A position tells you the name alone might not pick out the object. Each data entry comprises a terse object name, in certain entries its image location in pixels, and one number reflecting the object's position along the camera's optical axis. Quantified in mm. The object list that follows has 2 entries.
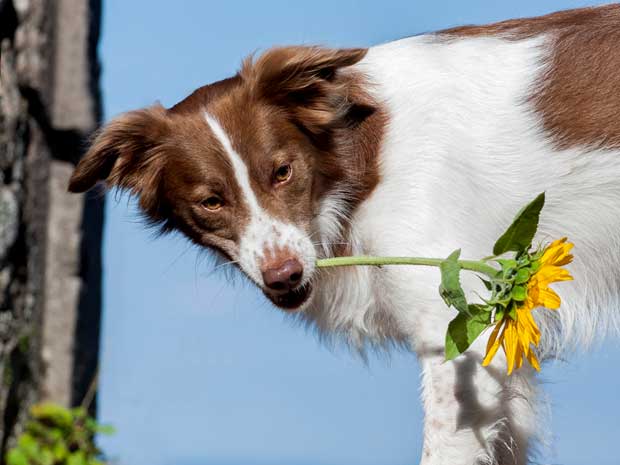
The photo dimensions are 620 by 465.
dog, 8250
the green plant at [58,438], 9367
